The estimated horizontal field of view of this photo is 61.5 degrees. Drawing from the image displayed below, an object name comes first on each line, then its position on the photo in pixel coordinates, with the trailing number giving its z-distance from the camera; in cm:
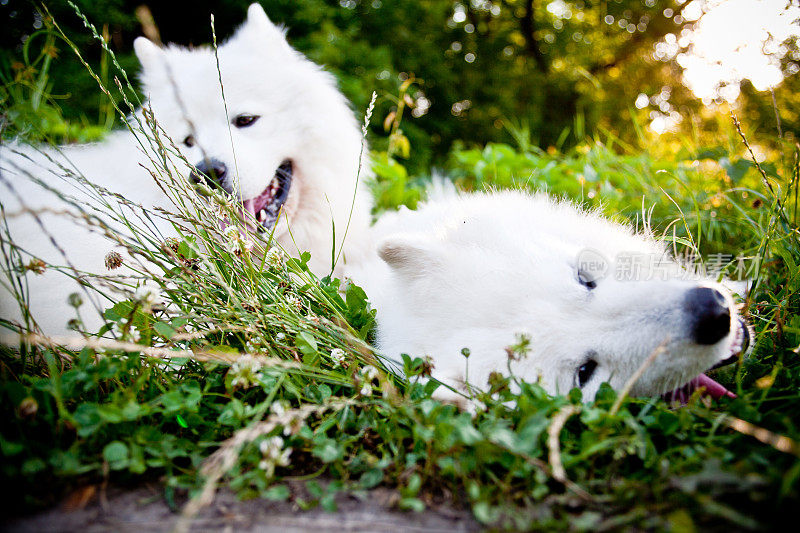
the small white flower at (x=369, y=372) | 42
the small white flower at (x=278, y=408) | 39
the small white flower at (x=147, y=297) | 41
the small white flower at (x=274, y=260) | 51
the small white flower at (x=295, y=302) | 49
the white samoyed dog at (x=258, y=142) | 67
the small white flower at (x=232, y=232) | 49
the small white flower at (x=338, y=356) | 45
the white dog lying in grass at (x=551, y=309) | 43
